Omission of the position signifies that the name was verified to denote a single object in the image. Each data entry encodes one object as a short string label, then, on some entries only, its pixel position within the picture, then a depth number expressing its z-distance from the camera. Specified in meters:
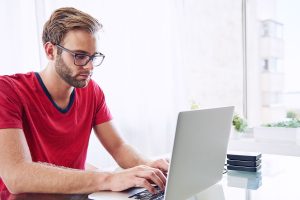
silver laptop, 0.83
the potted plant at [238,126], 2.81
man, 1.06
